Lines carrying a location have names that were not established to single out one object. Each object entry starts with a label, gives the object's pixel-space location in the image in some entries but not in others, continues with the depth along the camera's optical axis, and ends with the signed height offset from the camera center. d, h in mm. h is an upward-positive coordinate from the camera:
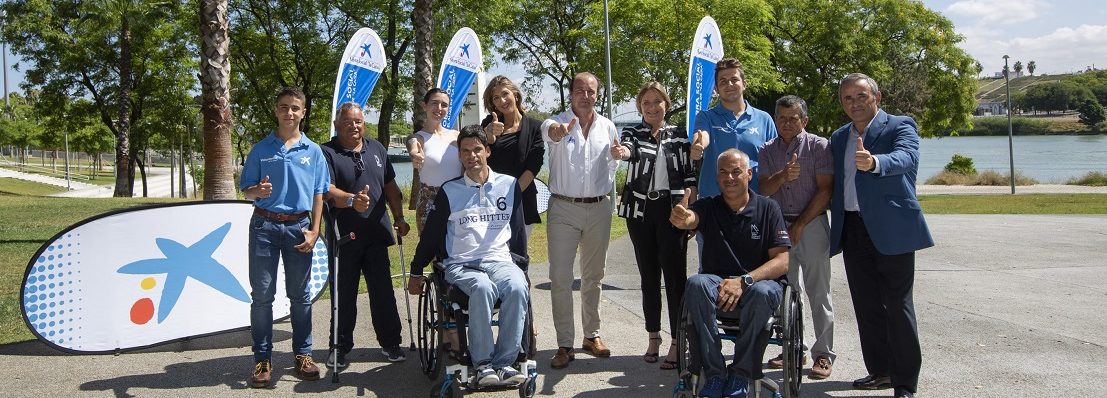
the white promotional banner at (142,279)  4875 -358
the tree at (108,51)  27672 +6274
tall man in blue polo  4738 +429
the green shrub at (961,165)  40156 +1307
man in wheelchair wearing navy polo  3805 -353
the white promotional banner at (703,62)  7363 +1295
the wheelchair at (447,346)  4086 -707
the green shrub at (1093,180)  33125 +305
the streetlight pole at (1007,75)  31656 +4554
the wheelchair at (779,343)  3803 -685
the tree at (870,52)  36406 +6409
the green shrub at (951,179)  37031 +600
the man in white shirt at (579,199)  4953 +42
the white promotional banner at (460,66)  9180 +1611
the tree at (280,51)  28516 +5773
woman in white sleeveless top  5062 +347
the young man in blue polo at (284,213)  4559 +14
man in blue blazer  4121 -165
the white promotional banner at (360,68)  8102 +1435
